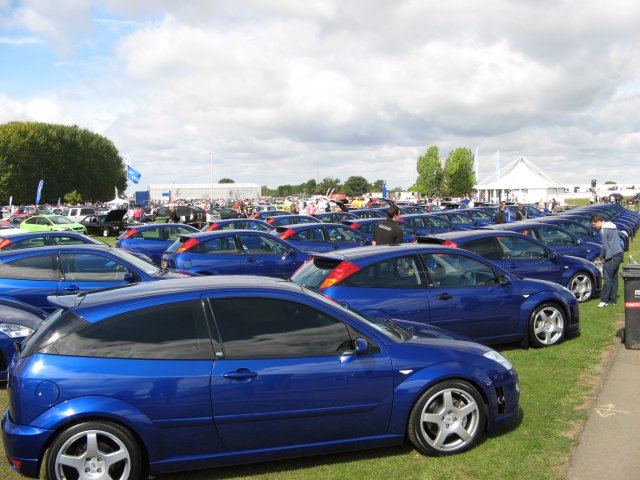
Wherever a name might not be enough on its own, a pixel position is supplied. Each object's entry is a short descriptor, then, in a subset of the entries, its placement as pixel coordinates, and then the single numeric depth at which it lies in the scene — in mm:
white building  133250
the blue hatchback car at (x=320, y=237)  15305
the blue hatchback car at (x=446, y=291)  6672
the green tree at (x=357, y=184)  166250
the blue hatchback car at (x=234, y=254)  12172
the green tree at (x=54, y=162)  72188
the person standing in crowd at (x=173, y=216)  31819
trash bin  7312
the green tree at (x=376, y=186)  168750
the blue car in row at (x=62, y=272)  8359
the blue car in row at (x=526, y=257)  9664
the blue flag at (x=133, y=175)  45125
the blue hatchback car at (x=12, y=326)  6199
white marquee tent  62094
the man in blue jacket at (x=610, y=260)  10312
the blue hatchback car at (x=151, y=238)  16844
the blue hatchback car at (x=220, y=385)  3787
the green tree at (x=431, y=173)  109375
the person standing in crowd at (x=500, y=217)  20328
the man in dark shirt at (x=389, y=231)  10570
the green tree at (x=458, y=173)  106625
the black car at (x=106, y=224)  35625
